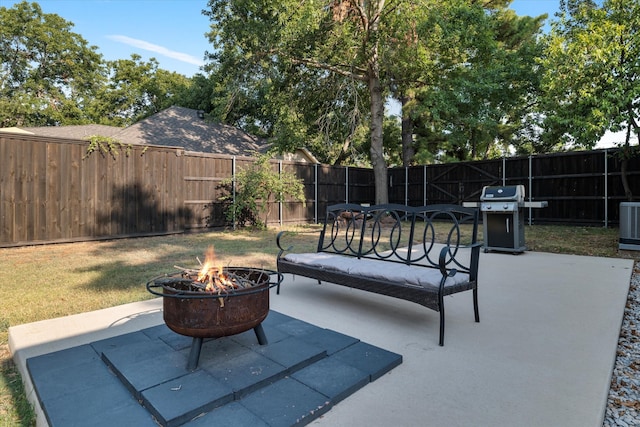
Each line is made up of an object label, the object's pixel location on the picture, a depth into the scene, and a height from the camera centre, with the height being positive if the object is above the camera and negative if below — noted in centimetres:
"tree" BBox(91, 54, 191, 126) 2593 +912
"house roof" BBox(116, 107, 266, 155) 1436 +353
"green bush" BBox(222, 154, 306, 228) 959 +57
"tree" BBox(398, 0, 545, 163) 1154 +499
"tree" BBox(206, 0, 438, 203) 1117 +563
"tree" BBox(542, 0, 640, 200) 670 +275
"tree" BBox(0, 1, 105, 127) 2295 +1003
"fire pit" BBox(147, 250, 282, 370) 192 -53
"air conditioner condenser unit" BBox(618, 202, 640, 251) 614 -28
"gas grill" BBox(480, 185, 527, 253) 619 -14
